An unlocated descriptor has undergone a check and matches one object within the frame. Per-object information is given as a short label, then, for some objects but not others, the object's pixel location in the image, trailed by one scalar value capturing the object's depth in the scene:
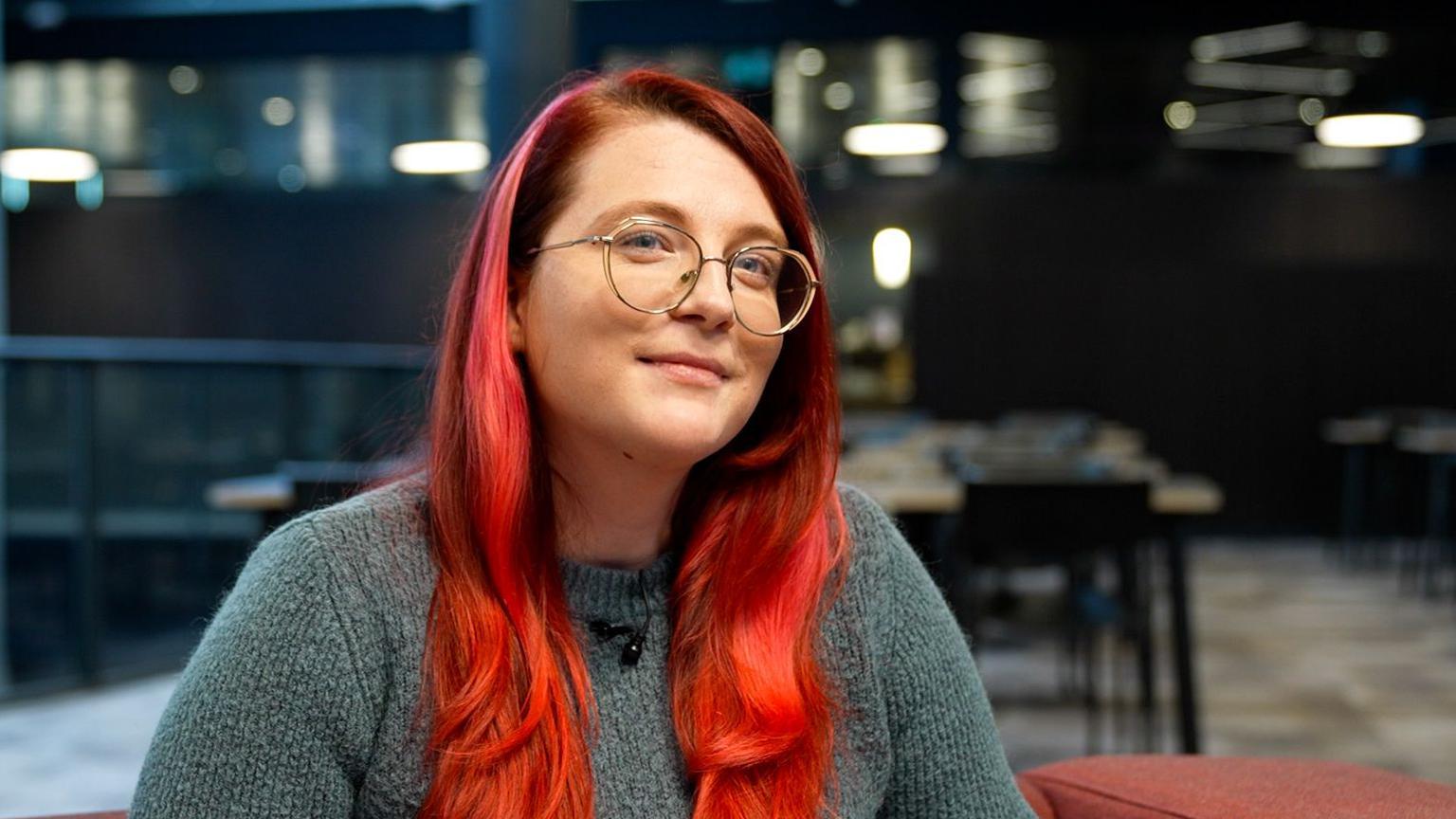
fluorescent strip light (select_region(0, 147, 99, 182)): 10.14
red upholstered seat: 1.24
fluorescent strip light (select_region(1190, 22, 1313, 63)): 10.04
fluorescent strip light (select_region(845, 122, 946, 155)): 9.20
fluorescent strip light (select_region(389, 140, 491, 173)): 11.22
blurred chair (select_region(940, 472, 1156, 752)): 3.59
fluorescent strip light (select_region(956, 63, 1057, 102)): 10.78
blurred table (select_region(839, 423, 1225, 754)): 3.63
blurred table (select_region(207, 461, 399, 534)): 3.23
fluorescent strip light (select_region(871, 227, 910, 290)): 10.93
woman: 1.06
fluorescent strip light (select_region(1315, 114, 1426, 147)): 8.49
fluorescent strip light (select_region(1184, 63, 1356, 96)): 10.68
